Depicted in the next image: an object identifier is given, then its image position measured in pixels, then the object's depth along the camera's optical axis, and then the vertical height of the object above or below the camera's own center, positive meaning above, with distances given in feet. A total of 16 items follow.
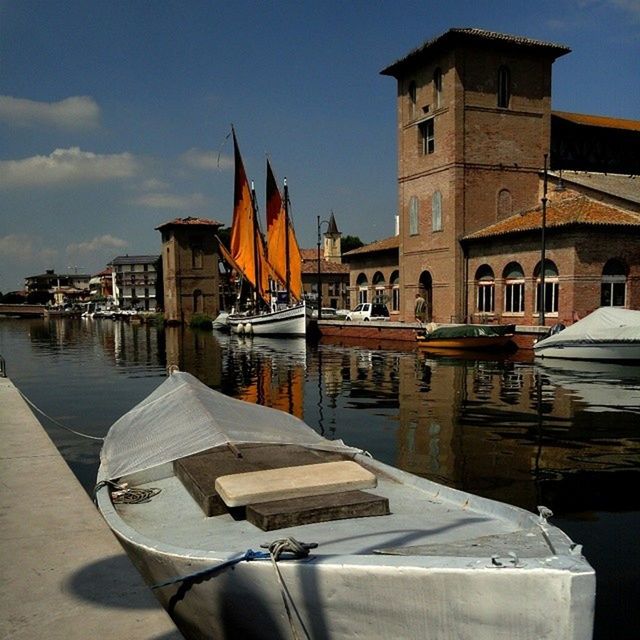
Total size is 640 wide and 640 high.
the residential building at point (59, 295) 599.98 +6.93
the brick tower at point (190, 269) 273.13 +13.71
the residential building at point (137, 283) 469.98 +13.71
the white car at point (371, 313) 170.39 -3.49
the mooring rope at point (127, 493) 23.11 -7.00
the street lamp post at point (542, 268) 115.14 +5.45
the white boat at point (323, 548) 13.29 -6.14
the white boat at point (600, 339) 90.84 -5.84
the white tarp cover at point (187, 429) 24.36 -5.30
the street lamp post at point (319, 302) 172.70 -0.51
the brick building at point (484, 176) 132.16 +27.66
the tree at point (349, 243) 460.55 +40.85
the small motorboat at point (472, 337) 111.45 -6.55
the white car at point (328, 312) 211.22 -4.12
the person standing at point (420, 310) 152.97 -2.51
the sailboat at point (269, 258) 171.83 +11.97
